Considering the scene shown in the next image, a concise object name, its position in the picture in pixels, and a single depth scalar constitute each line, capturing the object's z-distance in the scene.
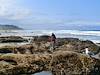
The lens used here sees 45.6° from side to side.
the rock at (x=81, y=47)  15.34
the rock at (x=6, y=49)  13.66
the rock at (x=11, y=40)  24.14
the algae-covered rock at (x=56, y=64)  8.90
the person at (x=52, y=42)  13.92
